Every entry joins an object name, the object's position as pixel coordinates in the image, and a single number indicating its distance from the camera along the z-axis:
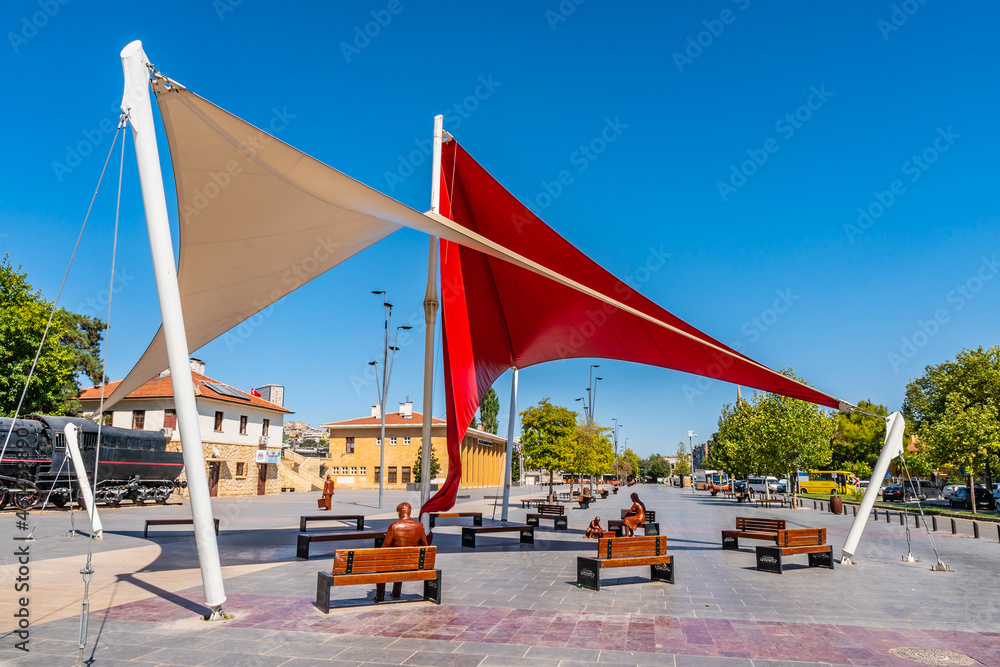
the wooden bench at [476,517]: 15.00
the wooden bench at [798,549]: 9.91
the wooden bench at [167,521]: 12.52
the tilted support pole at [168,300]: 6.08
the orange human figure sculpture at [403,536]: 7.25
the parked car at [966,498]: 32.25
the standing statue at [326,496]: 23.19
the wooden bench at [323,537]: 10.36
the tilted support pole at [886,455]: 10.47
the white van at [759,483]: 51.96
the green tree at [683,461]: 106.94
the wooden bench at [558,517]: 16.08
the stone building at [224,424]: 33.09
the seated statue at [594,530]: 13.85
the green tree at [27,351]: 24.86
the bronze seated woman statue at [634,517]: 11.85
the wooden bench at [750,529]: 11.78
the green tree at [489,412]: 71.56
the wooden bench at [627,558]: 8.29
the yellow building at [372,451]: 51.47
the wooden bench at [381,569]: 6.65
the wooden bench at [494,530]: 12.77
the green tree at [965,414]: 26.39
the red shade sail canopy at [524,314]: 10.16
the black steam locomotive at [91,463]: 20.17
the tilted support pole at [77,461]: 11.63
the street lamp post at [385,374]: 25.19
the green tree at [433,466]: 49.66
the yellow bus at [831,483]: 47.69
